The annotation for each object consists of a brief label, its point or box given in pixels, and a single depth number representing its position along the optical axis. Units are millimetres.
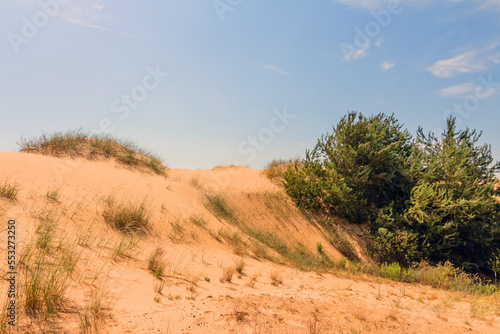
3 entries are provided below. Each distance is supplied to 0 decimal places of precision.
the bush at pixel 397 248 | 10359
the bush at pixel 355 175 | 12031
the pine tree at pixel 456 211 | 10641
